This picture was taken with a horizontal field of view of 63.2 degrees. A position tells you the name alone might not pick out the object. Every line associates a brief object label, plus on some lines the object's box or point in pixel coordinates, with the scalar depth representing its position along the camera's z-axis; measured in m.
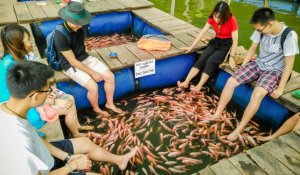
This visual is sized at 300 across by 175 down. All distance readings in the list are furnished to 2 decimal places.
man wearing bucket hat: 3.89
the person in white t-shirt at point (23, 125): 1.73
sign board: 5.00
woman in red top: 4.67
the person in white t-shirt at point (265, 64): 3.66
